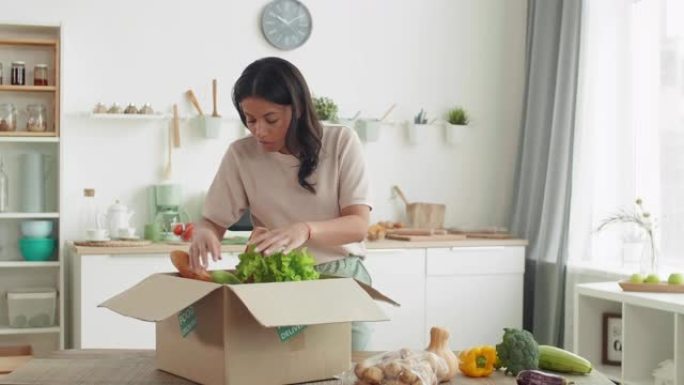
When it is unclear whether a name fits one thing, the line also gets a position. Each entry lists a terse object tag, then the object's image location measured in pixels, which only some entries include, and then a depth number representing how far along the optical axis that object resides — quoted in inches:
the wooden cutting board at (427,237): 187.0
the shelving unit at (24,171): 183.0
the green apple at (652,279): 148.4
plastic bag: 64.6
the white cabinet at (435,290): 169.8
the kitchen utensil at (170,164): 191.2
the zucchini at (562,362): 75.1
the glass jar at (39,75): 180.2
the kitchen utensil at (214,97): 192.1
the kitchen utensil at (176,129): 189.9
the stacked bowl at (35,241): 178.5
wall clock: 197.8
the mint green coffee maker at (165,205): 187.1
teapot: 181.0
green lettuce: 70.5
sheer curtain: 168.6
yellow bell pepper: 73.5
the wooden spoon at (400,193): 205.6
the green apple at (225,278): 71.3
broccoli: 73.3
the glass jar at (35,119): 179.6
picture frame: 161.2
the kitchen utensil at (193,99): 191.9
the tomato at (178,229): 177.0
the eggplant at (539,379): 65.5
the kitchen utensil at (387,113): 204.6
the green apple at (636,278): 149.6
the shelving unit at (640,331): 139.9
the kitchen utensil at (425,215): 202.2
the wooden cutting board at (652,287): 144.8
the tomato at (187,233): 176.4
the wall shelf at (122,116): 183.3
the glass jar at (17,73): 180.1
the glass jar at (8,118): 178.2
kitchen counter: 166.2
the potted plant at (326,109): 192.2
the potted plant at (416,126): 206.1
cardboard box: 65.7
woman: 85.4
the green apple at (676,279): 146.4
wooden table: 69.3
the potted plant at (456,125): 207.8
